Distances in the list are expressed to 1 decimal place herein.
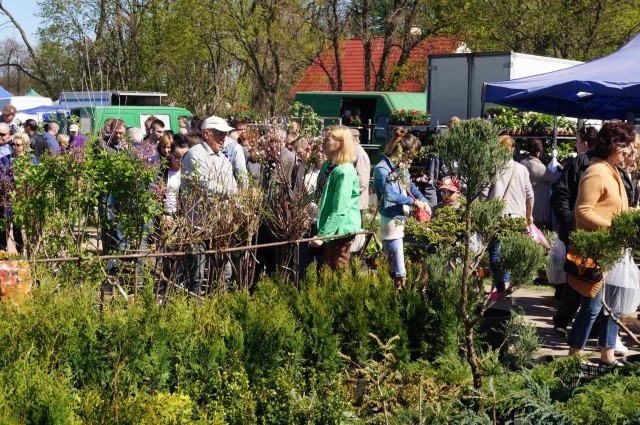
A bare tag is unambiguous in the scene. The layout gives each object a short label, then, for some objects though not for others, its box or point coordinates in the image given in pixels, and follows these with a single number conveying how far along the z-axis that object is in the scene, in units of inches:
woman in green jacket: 308.7
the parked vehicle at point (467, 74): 818.8
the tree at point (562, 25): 1110.4
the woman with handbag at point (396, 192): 352.5
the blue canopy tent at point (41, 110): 1051.8
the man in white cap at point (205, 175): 268.8
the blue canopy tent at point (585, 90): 428.1
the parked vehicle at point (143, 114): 842.5
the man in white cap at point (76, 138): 270.7
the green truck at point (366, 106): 1032.2
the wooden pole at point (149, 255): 241.7
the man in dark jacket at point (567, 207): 321.7
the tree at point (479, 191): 186.2
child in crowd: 373.6
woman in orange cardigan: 253.1
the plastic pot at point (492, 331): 267.3
